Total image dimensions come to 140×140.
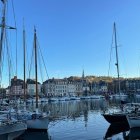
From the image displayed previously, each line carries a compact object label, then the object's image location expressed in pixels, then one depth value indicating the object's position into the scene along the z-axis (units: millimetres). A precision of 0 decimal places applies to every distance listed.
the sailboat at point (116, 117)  16378
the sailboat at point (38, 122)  15161
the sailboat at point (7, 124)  11178
